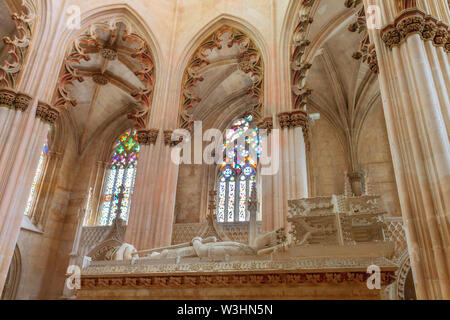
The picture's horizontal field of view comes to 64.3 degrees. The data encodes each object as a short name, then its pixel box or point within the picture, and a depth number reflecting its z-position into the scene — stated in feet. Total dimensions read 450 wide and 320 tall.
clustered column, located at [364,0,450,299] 12.78
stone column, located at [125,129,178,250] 27.86
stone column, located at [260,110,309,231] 25.48
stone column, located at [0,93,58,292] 24.43
